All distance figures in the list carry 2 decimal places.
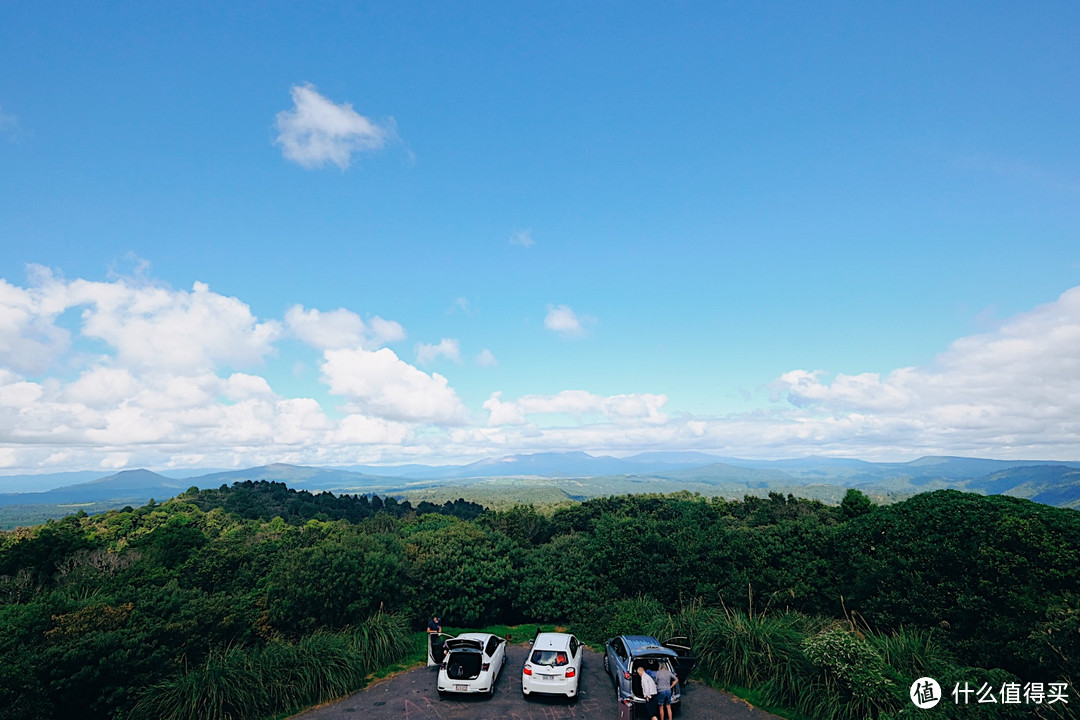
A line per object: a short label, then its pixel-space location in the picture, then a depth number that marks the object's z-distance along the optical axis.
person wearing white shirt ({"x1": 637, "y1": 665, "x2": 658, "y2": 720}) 10.75
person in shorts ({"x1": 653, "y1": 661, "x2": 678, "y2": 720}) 11.02
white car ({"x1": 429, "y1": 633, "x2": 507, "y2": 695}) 12.84
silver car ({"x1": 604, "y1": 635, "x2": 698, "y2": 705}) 11.65
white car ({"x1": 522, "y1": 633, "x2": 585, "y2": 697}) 12.62
